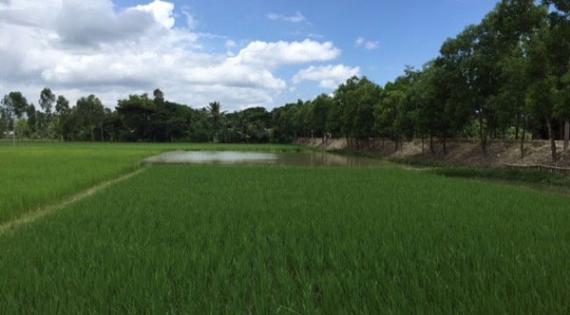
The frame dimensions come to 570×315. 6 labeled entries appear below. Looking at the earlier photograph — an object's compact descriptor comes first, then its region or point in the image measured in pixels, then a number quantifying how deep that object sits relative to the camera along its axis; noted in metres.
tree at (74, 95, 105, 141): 98.12
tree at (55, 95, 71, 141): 101.19
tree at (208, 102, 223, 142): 100.00
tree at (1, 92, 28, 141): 129.50
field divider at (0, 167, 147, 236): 10.23
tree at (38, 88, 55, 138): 128.50
